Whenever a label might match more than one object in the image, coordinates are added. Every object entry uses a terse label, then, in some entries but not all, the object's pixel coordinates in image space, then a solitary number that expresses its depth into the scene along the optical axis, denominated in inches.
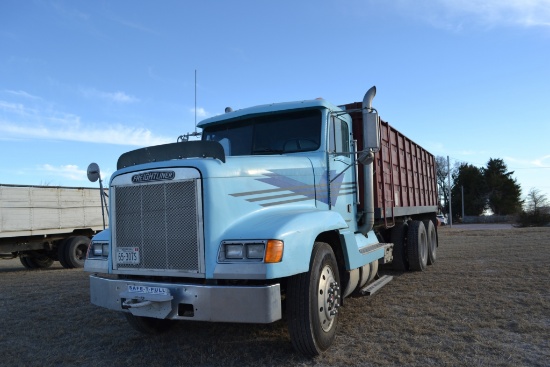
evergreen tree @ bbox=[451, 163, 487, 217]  2271.2
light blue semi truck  139.3
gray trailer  464.8
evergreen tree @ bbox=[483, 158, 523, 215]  2172.7
